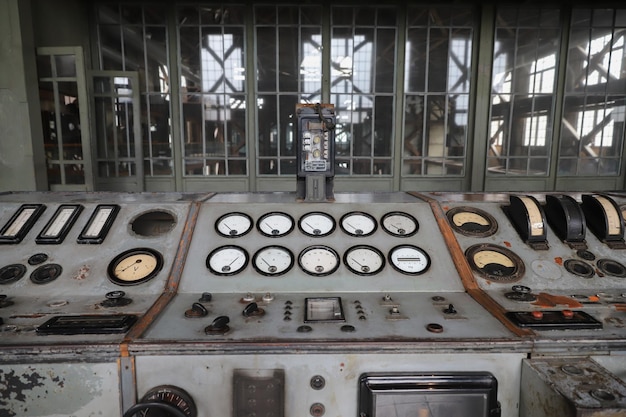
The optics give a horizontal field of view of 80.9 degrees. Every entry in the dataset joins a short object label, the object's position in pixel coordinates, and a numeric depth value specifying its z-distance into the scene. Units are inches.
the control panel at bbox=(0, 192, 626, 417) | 42.9
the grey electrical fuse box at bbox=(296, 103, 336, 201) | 72.6
